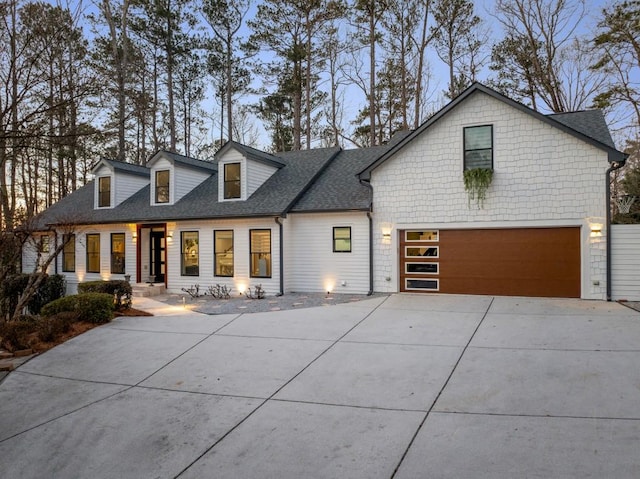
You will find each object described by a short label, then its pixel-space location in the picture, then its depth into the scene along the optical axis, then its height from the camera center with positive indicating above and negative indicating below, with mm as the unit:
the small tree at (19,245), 9555 -176
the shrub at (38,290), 16078 -1966
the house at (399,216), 11938 +612
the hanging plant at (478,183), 12484 +1460
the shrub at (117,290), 11688 -1411
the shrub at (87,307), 10055 -1570
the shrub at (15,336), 8281 -1823
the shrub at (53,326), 8680 -1751
